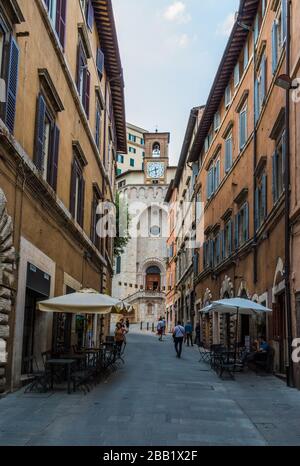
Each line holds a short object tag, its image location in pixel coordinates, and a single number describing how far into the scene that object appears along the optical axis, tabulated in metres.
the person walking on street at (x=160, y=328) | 38.80
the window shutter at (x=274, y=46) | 17.78
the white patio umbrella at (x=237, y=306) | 16.72
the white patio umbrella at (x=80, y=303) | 13.23
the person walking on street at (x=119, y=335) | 23.35
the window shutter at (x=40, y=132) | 13.29
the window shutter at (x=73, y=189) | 18.23
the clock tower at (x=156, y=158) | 80.88
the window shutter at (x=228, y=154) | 26.16
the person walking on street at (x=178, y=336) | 24.29
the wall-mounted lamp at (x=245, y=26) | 22.58
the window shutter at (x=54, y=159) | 15.03
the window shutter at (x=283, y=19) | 16.28
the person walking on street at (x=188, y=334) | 34.46
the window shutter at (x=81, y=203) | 20.12
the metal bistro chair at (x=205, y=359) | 21.98
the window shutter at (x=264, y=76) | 19.44
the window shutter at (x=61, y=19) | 15.47
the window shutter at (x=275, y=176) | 17.33
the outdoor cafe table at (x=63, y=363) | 12.10
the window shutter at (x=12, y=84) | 10.89
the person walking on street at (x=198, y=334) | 34.69
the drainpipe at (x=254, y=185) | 20.16
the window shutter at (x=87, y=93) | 20.47
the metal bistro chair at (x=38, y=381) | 12.23
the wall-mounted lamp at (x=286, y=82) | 14.68
